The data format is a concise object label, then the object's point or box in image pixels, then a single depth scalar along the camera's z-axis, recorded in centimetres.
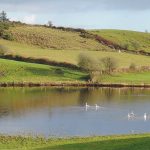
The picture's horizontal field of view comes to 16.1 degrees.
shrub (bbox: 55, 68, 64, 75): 12500
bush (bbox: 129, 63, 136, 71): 13662
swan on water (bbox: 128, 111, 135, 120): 7490
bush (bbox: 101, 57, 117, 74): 12950
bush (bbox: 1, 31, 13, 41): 16116
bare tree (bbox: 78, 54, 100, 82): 12556
